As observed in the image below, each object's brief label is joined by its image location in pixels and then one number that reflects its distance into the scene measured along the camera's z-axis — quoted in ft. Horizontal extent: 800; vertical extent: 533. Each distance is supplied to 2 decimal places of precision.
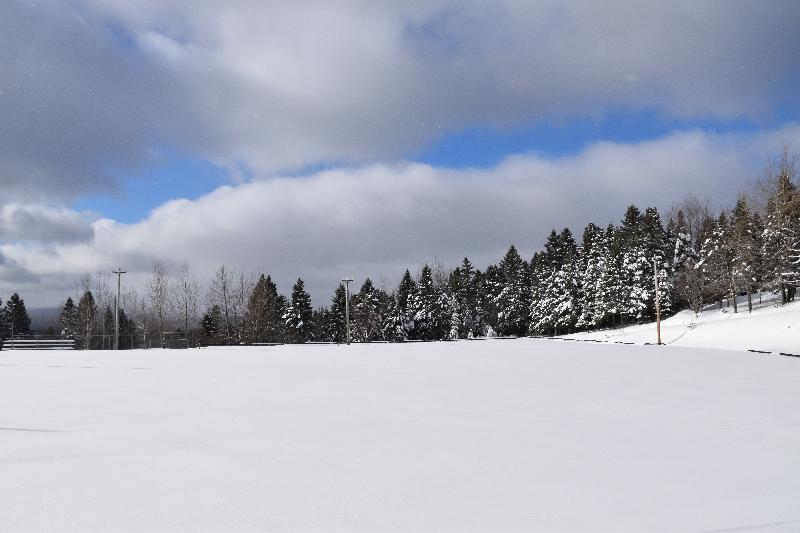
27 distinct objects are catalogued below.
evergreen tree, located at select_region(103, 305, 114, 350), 262.16
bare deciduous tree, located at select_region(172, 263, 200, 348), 252.21
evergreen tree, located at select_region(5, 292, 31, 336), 290.29
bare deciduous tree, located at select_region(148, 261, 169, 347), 245.65
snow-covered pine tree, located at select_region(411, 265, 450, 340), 270.26
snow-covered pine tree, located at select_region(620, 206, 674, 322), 201.36
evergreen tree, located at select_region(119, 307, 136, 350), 274.57
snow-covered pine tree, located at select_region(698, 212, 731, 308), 189.57
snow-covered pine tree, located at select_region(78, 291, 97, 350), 245.65
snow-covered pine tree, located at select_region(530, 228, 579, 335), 228.63
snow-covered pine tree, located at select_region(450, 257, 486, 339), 282.97
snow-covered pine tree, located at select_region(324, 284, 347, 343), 270.67
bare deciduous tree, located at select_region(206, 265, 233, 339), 243.60
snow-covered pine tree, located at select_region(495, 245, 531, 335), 264.72
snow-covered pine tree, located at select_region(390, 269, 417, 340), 266.36
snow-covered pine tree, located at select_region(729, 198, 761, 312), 175.52
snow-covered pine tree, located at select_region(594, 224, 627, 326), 206.39
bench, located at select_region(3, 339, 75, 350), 140.77
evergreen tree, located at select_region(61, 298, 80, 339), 268.00
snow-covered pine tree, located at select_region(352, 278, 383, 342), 264.72
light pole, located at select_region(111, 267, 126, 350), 145.69
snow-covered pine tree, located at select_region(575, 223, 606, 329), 217.56
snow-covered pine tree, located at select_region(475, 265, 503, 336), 291.58
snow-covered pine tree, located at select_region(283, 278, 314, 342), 258.16
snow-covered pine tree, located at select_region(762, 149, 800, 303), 155.22
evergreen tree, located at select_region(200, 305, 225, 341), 245.86
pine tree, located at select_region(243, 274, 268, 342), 231.30
